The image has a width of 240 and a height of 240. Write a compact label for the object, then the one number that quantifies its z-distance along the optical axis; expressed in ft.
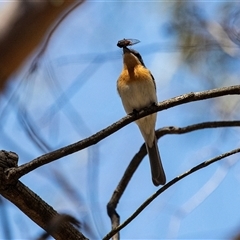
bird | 19.41
